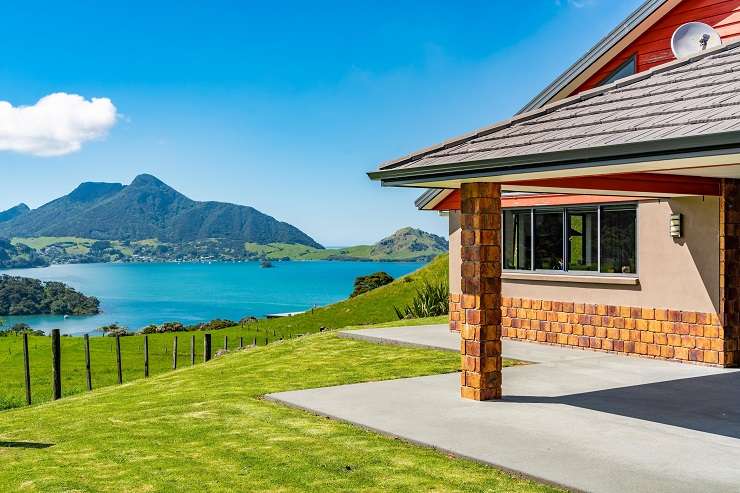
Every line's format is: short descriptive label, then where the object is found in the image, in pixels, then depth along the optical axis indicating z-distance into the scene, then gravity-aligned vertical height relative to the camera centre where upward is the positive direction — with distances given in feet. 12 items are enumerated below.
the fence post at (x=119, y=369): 80.17 -13.78
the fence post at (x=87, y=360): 73.23 -11.63
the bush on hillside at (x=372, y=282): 177.37 -10.68
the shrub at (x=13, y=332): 179.58 -22.66
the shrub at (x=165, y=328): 165.89 -19.53
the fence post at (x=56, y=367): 64.80 -10.74
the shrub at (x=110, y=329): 226.58 -27.16
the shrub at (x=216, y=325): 169.77 -19.94
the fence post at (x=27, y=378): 71.61 -12.88
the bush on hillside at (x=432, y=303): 80.38 -7.06
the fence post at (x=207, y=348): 71.10 -10.20
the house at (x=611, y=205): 23.57 +1.47
